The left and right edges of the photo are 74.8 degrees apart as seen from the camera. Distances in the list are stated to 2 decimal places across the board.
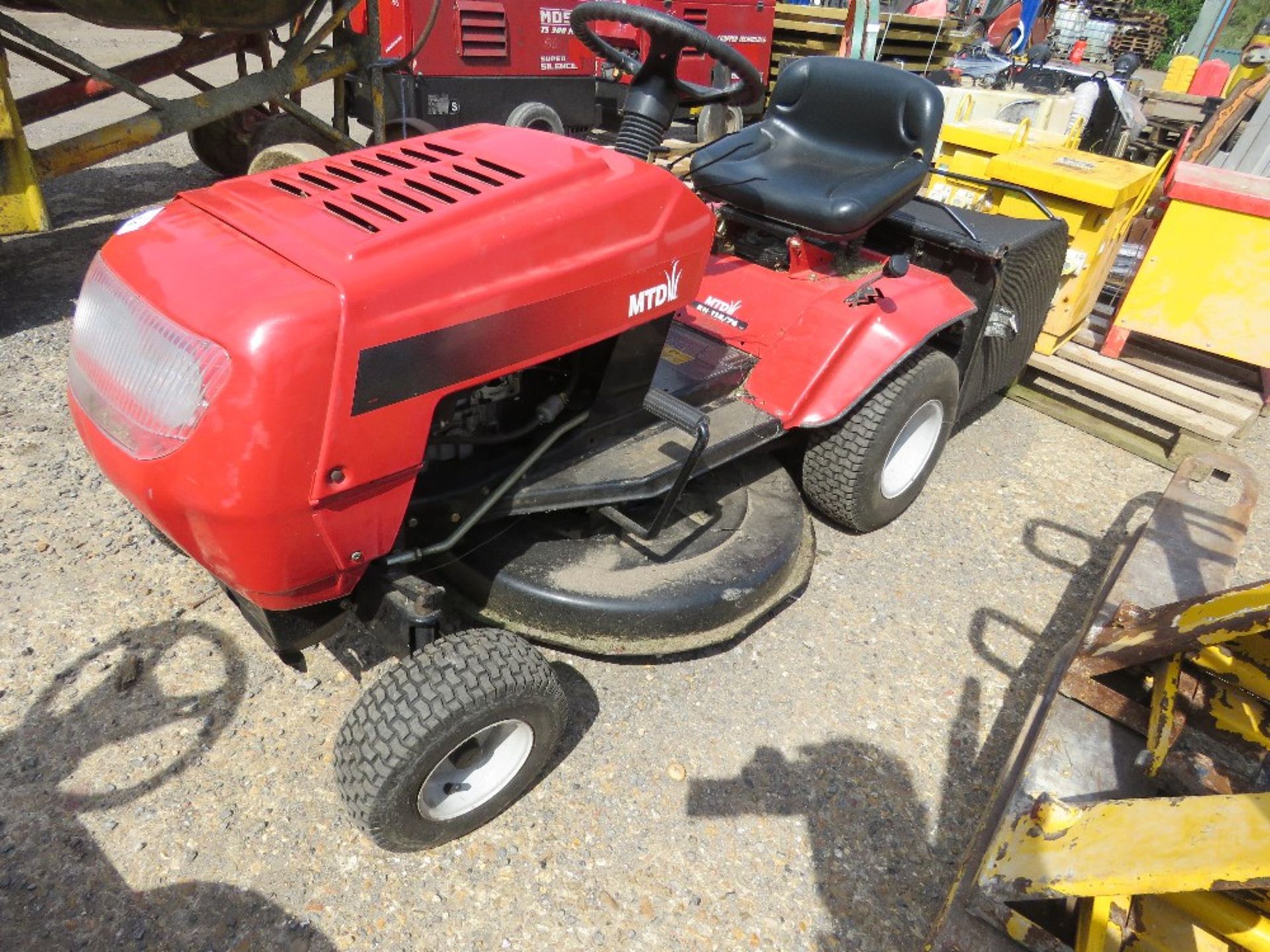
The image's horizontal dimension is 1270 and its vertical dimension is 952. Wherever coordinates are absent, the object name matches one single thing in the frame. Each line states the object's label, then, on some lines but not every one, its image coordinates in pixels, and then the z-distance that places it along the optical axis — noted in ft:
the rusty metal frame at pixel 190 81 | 11.80
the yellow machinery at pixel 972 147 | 12.65
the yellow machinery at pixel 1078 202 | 10.91
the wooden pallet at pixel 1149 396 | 10.89
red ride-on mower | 4.50
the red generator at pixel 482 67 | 17.76
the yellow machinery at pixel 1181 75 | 33.01
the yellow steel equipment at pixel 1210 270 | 10.59
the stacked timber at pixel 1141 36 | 61.72
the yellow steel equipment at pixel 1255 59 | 18.71
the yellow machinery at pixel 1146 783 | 4.61
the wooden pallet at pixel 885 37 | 25.04
